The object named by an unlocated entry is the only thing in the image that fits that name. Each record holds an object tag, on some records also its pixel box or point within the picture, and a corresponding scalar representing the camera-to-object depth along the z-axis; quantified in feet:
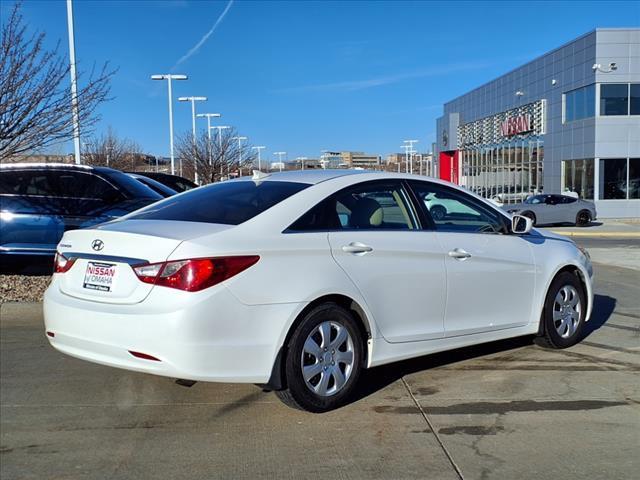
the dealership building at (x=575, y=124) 93.20
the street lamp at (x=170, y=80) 112.06
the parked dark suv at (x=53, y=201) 26.48
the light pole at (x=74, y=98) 27.66
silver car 84.69
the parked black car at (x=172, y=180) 54.39
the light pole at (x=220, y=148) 120.57
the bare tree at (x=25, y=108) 24.82
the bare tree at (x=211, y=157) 118.83
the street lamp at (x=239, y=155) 137.90
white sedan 12.56
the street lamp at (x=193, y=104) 128.49
